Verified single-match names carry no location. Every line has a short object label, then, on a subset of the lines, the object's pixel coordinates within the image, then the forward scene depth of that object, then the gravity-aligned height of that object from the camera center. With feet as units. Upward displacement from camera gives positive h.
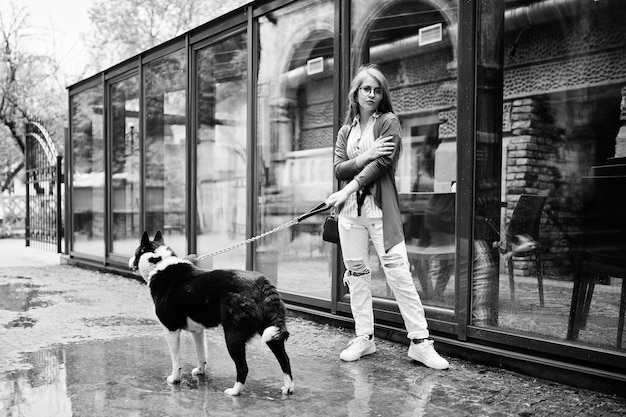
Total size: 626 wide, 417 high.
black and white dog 12.21 -2.28
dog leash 14.62 -0.44
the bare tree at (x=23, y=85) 75.82 +13.33
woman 14.98 -0.45
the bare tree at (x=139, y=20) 84.23 +23.18
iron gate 42.78 +0.10
